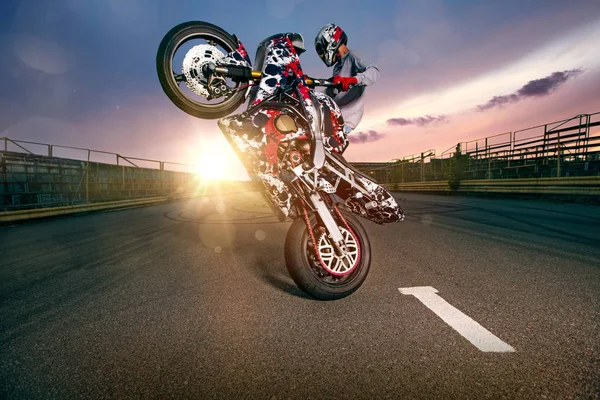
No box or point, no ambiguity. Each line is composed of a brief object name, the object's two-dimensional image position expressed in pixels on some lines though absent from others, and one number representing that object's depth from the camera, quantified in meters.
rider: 3.10
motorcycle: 2.34
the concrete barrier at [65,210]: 8.04
